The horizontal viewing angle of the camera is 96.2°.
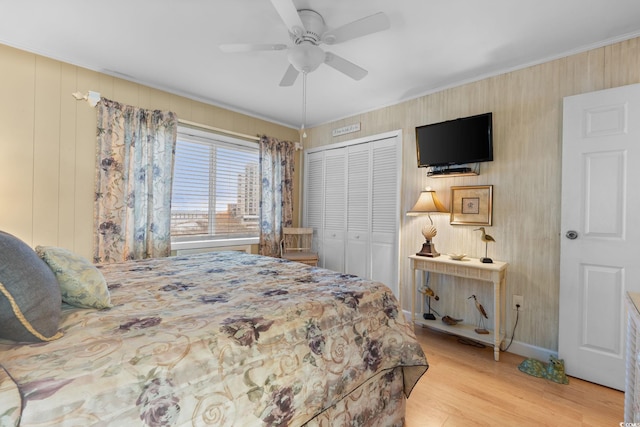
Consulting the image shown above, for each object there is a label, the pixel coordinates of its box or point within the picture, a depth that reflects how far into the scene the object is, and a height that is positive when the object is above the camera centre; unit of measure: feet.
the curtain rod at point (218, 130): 11.35 +3.47
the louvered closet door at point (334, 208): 13.75 +0.23
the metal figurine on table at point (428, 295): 10.08 -2.85
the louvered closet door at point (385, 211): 11.66 +0.11
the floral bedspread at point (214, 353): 2.48 -1.56
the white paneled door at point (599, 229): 6.84 -0.29
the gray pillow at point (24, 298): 2.74 -0.92
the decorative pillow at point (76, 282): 3.91 -1.02
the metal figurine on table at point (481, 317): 8.90 -3.27
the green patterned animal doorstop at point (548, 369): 7.16 -3.98
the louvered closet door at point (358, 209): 12.75 +0.19
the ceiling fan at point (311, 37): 5.66 +3.81
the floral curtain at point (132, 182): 9.41 +0.95
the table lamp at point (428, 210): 9.59 +0.14
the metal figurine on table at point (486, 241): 8.70 -0.81
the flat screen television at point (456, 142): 9.04 +2.47
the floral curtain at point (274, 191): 13.66 +1.02
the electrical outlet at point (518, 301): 8.57 -2.57
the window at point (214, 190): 11.37 +0.91
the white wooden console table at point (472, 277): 8.16 -1.85
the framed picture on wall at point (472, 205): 9.18 +0.34
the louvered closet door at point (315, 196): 14.73 +0.87
